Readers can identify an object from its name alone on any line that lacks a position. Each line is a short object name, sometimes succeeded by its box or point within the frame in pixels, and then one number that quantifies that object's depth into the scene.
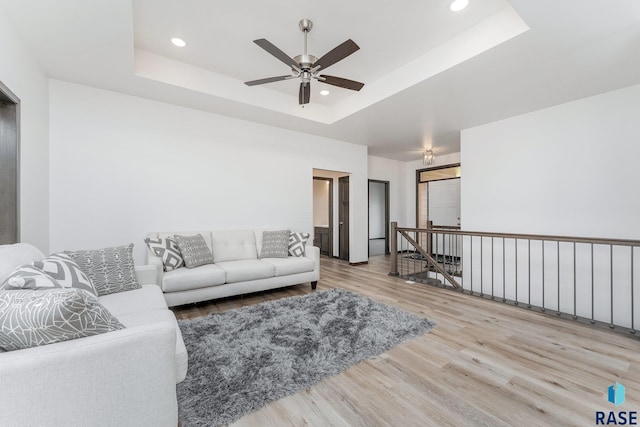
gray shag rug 1.66
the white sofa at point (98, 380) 0.91
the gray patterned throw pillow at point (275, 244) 4.11
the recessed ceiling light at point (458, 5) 2.29
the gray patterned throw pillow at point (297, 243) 4.24
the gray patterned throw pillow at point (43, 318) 0.98
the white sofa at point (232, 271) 3.07
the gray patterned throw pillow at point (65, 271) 1.65
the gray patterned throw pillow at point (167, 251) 3.24
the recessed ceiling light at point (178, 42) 2.84
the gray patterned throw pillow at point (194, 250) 3.38
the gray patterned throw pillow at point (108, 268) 2.17
